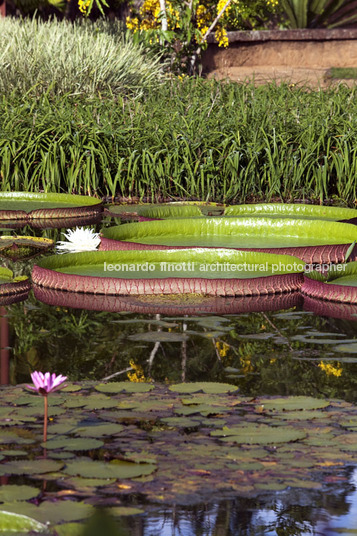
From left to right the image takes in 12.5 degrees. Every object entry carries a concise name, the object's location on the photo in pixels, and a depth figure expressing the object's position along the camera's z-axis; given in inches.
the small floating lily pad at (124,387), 255.8
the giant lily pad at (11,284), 373.8
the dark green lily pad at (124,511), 179.1
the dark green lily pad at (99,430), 219.6
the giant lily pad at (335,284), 361.2
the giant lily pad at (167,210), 520.6
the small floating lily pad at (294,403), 242.1
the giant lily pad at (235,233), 459.4
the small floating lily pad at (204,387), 257.0
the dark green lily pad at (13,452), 207.1
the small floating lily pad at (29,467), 197.0
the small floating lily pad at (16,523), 163.7
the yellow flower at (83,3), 924.9
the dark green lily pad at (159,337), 317.9
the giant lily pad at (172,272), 366.4
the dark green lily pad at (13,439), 215.0
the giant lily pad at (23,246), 467.6
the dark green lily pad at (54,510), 176.3
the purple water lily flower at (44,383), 201.5
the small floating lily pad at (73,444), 210.7
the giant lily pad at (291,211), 535.5
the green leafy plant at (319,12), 1380.4
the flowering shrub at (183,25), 990.5
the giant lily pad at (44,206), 554.9
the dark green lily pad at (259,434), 216.7
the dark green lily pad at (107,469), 196.3
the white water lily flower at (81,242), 467.8
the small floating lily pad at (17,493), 183.7
